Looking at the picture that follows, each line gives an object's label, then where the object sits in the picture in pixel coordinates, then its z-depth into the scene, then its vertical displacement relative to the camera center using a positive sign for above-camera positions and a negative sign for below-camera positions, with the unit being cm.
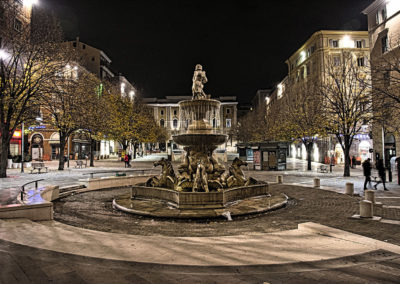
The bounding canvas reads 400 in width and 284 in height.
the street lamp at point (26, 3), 2653 +1534
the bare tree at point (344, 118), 2027 +258
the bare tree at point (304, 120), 2380 +312
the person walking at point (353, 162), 3094 -141
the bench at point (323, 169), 2316 -168
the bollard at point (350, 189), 1182 -177
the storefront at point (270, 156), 2645 -57
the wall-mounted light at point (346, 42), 4269 +1786
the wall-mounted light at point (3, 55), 1633 +644
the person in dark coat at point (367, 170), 1360 -105
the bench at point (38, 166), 1973 -113
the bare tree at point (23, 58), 1630 +624
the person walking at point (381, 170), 1343 -104
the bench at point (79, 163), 2561 -118
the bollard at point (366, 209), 741 -171
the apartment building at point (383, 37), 2623 +1218
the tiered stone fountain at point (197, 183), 890 -132
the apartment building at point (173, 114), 9194 +1346
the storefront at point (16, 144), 3406 +98
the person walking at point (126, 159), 2770 -87
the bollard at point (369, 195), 922 -161
